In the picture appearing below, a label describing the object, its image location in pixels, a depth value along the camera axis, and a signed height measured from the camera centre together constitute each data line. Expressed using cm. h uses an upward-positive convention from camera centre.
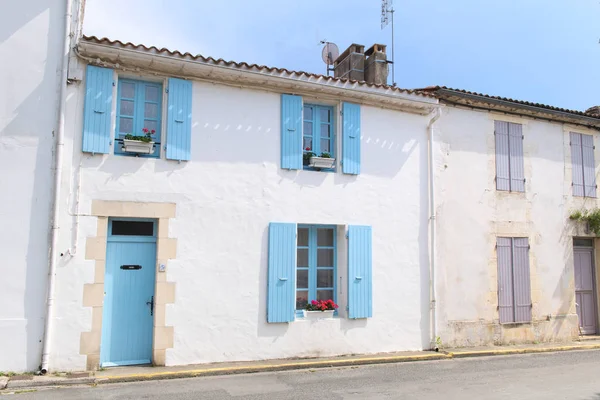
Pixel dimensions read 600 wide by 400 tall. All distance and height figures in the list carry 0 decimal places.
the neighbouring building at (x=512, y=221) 961 +97
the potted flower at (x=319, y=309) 818 -75
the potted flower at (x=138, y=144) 720 +177
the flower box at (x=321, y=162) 842 +179
